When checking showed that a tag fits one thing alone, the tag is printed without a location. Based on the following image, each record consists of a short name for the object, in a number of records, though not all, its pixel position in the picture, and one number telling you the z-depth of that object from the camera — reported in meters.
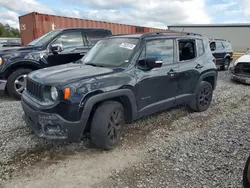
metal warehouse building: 36.12
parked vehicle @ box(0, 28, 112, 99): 5.59
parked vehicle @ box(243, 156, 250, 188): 2.04
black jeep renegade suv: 2.99
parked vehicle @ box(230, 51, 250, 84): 8.25
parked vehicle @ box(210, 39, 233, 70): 11.41
